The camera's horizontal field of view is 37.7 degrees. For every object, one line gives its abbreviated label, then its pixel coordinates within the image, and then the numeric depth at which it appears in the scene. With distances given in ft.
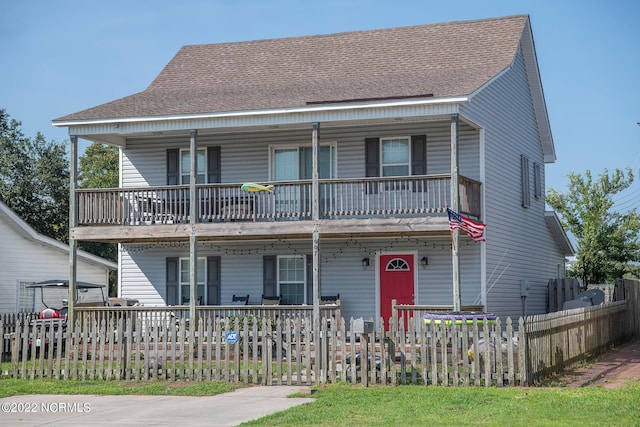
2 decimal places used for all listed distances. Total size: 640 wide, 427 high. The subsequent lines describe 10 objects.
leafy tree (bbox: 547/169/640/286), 127.13
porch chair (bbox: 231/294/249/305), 88.33
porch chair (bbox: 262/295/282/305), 86.84
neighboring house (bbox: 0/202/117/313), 102.47
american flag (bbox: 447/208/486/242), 71.15
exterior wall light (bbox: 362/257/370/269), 85.56
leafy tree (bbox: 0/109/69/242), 146.41
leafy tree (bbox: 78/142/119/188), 170.19
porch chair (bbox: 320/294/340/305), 84.42
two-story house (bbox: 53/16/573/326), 76.69
